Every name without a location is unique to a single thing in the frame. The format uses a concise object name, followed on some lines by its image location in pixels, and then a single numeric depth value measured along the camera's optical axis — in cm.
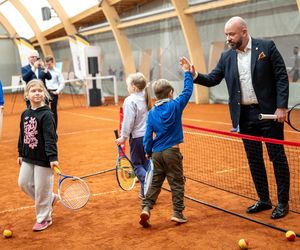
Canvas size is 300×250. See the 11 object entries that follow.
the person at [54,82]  802
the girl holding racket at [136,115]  396
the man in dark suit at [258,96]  350
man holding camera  732
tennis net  414
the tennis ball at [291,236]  314
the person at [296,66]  1147
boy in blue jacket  353
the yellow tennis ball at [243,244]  301
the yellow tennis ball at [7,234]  344
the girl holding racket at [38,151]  353
